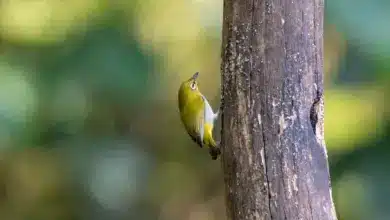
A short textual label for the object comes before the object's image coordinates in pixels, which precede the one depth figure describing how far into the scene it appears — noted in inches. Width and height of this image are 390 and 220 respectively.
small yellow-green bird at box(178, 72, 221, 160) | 153.2
